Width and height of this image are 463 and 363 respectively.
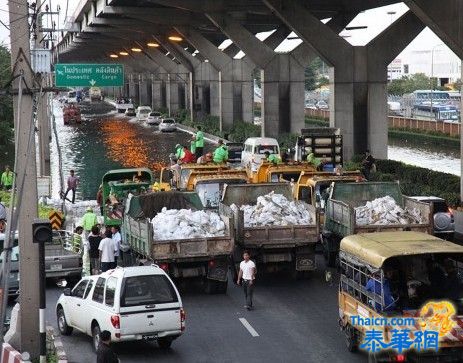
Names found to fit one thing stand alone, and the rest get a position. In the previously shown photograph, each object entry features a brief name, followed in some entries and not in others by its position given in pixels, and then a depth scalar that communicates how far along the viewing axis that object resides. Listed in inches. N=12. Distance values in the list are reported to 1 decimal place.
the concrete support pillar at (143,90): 5944.9
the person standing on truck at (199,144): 2068.2
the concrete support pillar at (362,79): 2082.9
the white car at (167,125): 3585.1
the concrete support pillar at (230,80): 3420.3
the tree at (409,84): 7096.5
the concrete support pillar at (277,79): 2751.0
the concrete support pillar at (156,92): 5339.6
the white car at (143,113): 4274.1
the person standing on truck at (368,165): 1693.2
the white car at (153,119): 3993.6
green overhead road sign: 2090.3
